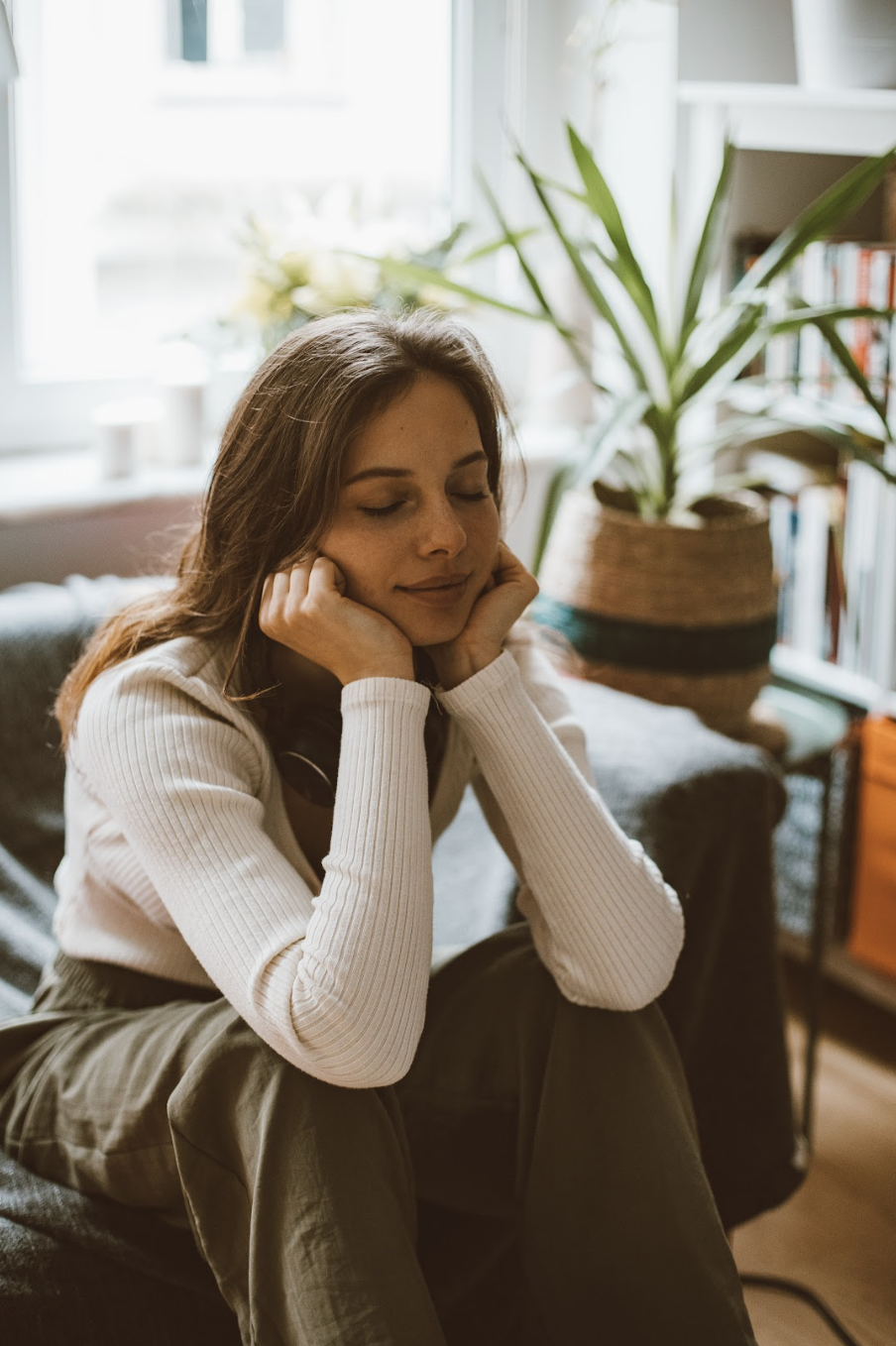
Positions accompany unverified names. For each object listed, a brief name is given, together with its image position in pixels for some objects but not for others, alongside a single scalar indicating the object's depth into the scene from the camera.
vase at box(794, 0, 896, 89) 1.78
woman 1.03
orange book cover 1.99
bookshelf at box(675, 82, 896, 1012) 1.96
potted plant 1.73
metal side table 1.87
